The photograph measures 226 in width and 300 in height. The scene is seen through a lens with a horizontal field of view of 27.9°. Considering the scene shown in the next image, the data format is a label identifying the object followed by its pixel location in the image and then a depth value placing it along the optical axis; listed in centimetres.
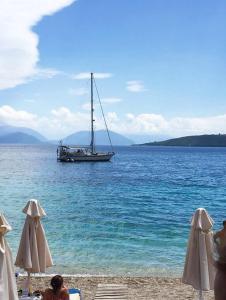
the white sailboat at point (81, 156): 9981
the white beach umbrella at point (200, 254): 914
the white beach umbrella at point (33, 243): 1048
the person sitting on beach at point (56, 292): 793
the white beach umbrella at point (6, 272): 800
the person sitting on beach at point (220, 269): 546
